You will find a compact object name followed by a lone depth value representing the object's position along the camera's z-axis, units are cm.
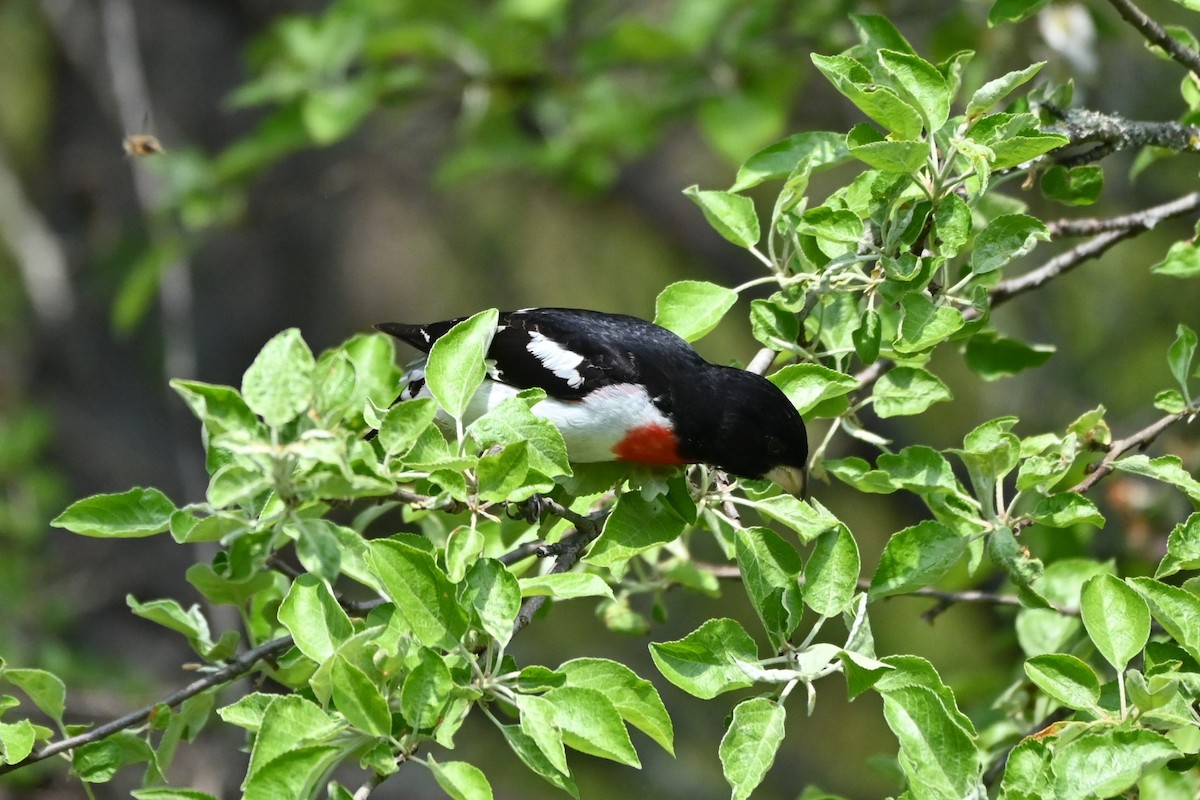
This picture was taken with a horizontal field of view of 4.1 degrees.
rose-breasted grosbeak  693
